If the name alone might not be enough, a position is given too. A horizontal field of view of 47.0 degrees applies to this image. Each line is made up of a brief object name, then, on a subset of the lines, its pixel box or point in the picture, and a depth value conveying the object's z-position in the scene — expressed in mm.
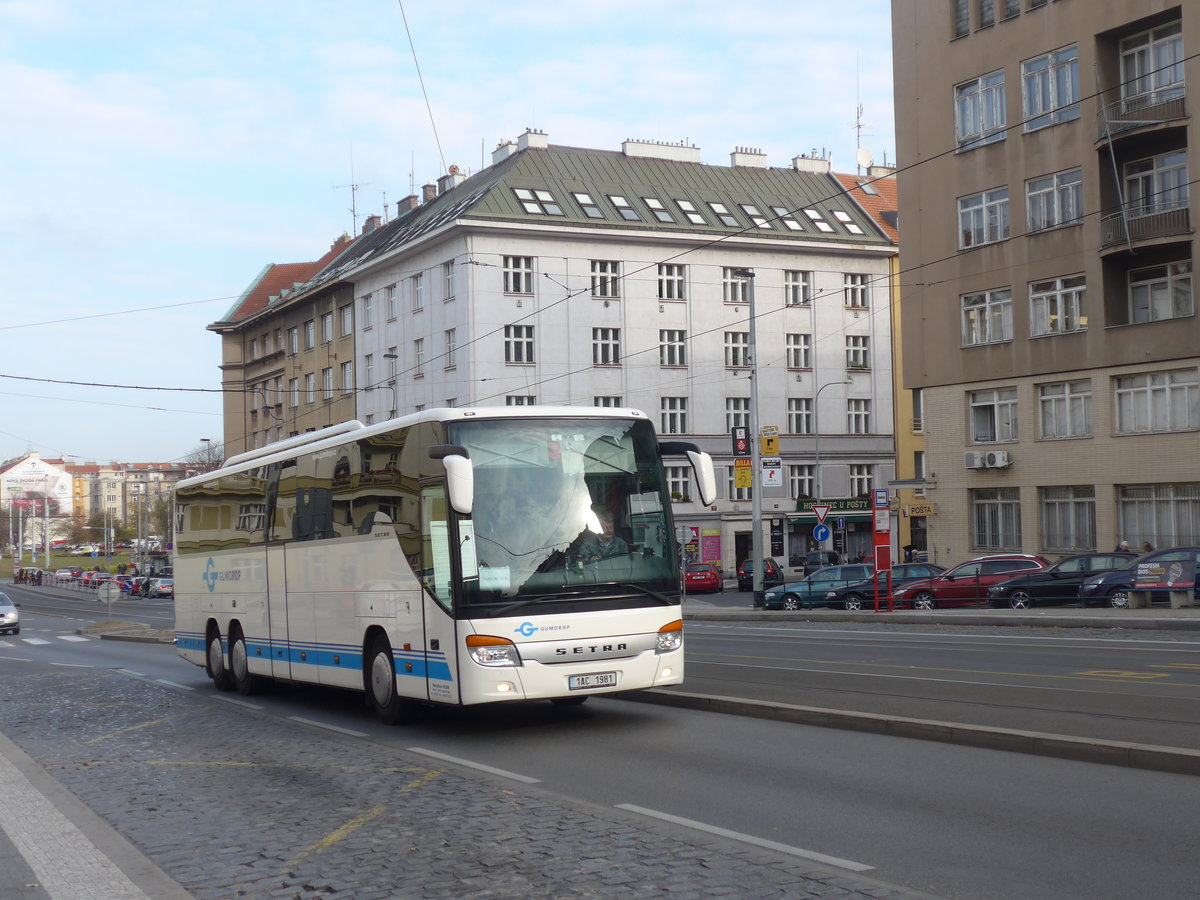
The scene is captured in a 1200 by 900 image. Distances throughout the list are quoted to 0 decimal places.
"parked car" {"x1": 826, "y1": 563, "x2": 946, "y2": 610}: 36731
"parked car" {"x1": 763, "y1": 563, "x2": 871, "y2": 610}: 38500
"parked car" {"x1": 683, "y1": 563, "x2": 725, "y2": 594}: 55781
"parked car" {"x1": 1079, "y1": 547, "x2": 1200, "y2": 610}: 28344
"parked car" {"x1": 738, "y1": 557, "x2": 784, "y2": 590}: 52219
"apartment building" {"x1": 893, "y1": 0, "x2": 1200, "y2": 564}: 36781
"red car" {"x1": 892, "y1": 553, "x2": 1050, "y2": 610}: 34688
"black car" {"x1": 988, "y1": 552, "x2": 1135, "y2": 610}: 31703
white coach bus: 11992
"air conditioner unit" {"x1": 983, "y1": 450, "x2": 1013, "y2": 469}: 41062
